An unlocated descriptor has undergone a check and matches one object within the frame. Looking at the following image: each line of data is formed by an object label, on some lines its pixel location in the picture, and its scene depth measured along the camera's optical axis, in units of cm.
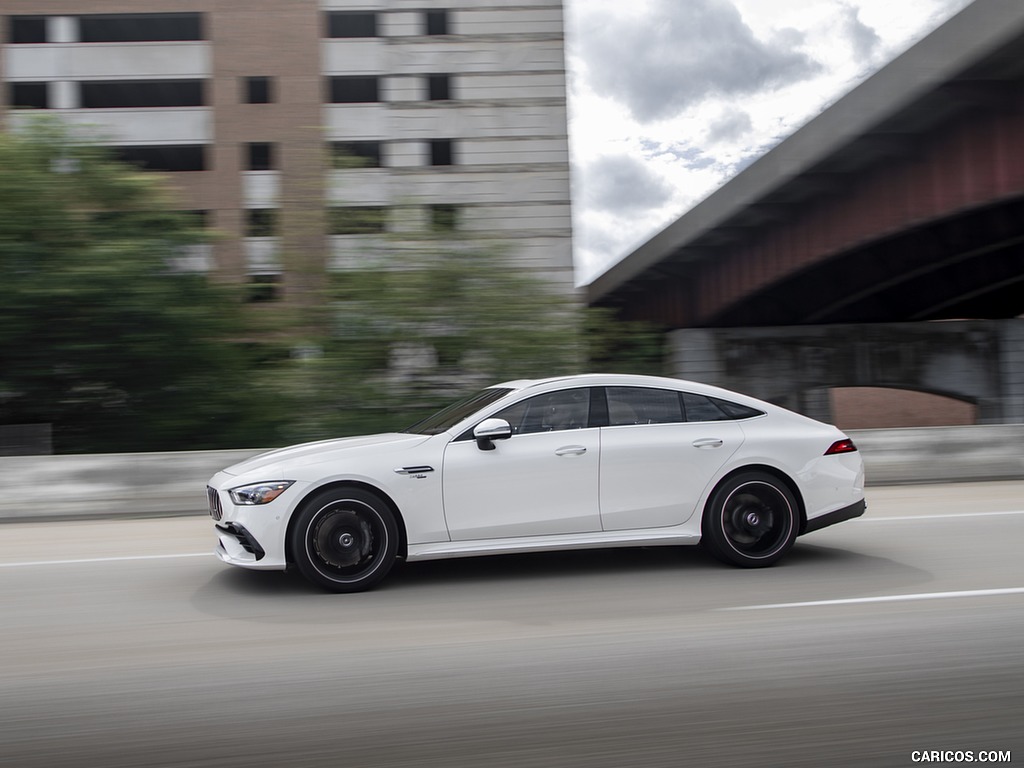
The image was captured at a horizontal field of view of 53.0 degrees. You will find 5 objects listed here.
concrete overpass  1435
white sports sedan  648
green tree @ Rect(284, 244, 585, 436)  1717
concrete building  3722
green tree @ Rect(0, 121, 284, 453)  1588
